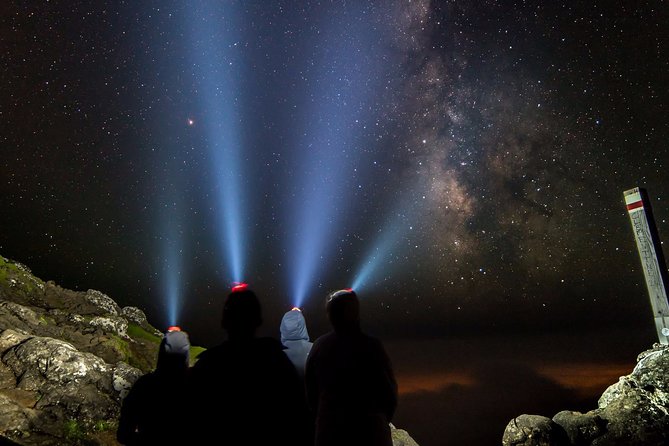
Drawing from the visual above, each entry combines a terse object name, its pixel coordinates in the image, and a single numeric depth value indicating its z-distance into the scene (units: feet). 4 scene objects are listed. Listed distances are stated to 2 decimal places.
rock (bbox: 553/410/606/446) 31.37
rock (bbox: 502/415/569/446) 32.01
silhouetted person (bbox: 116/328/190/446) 11.22
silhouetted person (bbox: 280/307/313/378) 14.01
